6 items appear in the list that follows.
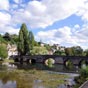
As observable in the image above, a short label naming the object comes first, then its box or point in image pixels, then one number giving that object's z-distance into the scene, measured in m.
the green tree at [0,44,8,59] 32.71
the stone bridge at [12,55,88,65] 32.68
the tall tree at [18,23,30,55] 34.88
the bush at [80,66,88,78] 13.76
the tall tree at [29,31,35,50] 35.88
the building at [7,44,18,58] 47.36
